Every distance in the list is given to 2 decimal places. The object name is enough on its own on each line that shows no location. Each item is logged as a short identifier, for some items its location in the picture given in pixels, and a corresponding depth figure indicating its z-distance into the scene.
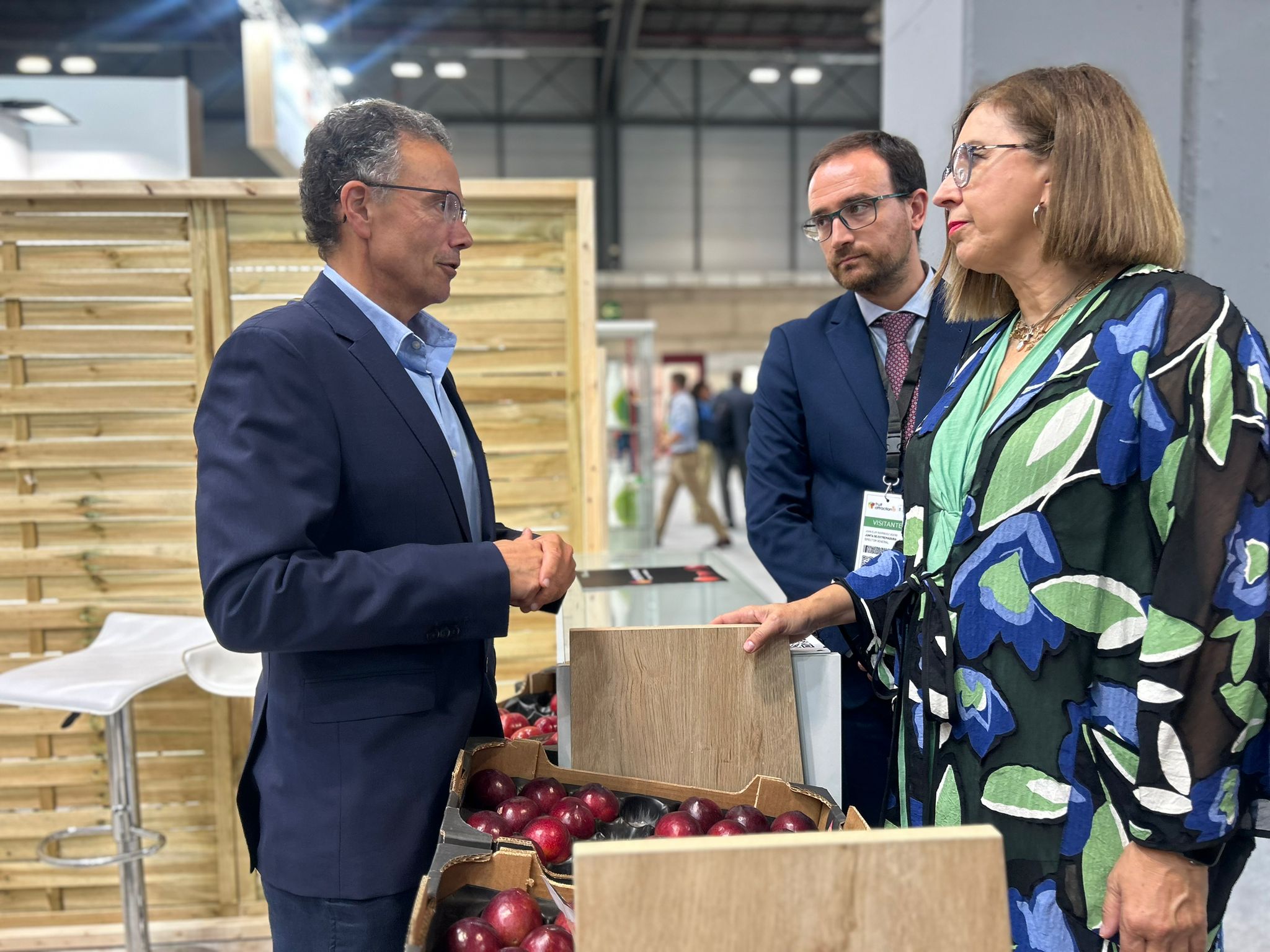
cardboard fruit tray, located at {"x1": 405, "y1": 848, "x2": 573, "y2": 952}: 1.07
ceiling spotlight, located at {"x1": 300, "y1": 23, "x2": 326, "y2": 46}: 13.48
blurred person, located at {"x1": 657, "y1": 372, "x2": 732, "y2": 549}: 10.80
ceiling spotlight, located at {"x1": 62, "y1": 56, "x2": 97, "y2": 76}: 11.85
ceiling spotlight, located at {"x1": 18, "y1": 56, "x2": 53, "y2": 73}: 14.88
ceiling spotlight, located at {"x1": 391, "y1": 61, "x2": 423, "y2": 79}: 17.22
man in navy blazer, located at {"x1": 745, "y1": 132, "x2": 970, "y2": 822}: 1.97
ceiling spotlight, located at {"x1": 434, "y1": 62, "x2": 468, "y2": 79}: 17.17
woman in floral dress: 1.08
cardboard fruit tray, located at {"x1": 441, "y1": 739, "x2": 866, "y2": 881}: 1.20
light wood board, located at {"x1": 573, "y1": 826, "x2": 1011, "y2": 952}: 0.78
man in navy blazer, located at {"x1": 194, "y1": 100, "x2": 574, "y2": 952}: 1.28
